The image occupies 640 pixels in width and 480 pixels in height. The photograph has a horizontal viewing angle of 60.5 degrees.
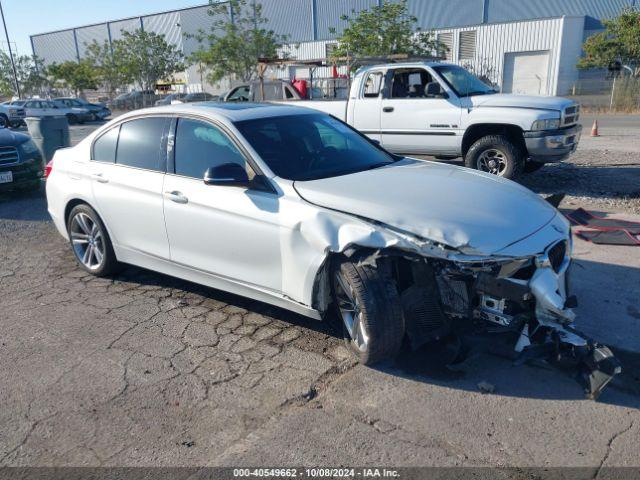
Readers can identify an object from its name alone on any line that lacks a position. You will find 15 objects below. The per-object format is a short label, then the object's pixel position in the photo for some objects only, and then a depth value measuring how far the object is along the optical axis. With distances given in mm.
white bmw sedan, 3328
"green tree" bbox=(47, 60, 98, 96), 50134
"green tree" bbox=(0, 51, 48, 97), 54531
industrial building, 38906
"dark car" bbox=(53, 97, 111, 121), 30516
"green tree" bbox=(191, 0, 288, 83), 32509
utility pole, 41512
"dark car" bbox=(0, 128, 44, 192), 8875
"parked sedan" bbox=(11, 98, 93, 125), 29250
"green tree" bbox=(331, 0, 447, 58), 19234
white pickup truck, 8312
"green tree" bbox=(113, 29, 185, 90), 43938
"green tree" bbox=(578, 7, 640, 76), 29172
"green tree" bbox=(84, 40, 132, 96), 45531
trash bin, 10234
